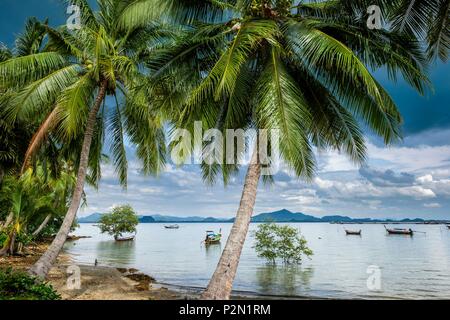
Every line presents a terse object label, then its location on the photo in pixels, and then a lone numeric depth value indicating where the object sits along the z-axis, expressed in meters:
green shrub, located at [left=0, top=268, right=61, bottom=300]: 5.00
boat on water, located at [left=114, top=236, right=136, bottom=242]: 63.97
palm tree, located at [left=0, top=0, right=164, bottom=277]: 11.93
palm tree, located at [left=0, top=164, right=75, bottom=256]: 13.98
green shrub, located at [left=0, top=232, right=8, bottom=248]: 19.28
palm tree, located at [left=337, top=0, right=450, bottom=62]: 8.41
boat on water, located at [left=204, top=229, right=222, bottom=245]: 57.28
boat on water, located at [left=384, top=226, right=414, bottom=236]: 87.94
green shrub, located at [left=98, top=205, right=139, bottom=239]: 58.59
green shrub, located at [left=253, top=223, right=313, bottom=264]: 29.11
